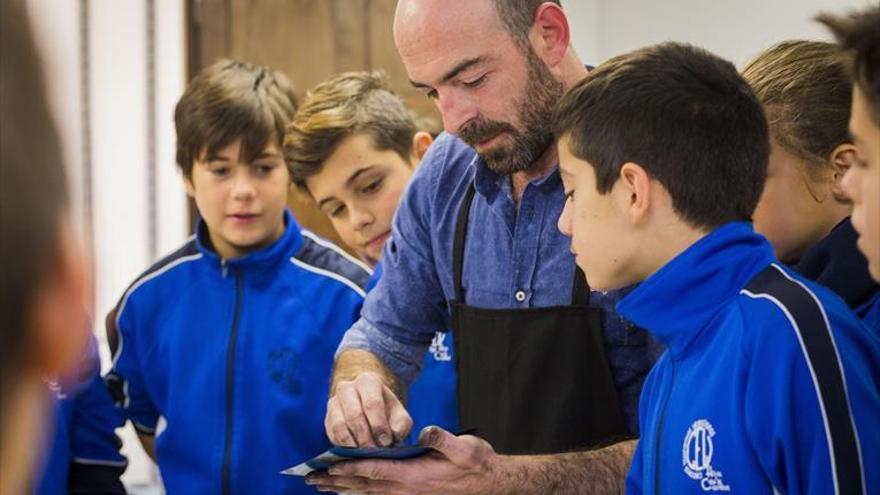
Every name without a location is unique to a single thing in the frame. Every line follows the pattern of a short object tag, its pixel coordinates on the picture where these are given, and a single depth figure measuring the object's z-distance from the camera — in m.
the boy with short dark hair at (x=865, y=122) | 1.23
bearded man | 1.84
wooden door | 4.68
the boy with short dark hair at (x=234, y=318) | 2.59
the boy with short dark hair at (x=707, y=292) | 1.37
